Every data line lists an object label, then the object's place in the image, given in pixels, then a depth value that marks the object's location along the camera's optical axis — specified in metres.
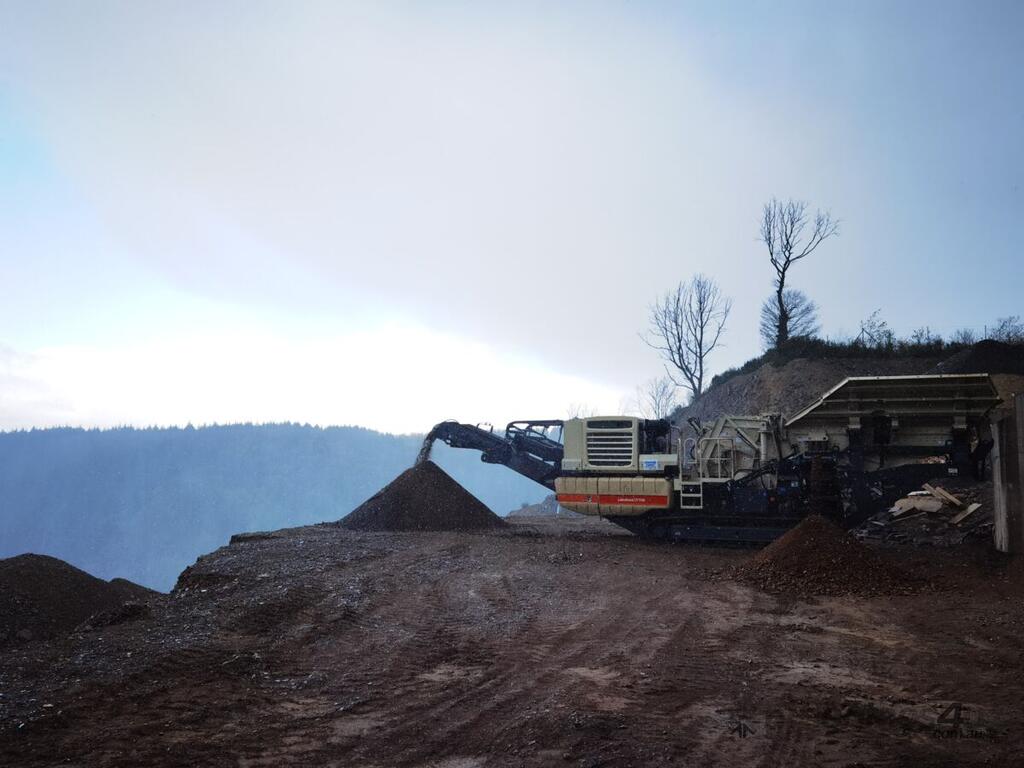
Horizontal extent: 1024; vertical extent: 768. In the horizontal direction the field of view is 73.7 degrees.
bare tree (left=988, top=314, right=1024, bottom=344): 31.80
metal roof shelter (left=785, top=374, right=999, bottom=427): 12.98
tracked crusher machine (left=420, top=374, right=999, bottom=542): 13.27
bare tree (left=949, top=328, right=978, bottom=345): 31.16
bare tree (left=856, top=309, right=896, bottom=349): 33.02
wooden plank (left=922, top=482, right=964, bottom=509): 15.71
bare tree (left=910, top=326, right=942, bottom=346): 31.58
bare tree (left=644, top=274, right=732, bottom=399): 44.59
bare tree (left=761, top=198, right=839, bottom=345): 38.59
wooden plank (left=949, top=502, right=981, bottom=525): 15.07
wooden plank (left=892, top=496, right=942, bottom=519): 15.91
